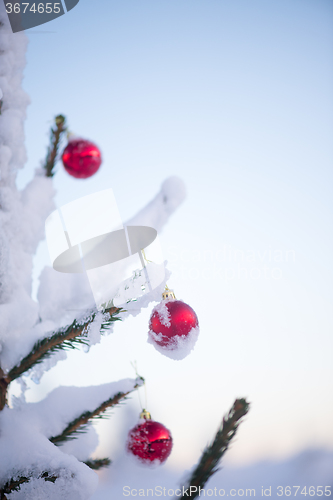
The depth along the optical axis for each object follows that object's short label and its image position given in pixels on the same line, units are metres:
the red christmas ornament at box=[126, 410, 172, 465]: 0.86
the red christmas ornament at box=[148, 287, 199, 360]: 0.59
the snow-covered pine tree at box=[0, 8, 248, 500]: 0.46
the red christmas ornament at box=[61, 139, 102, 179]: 0.82
